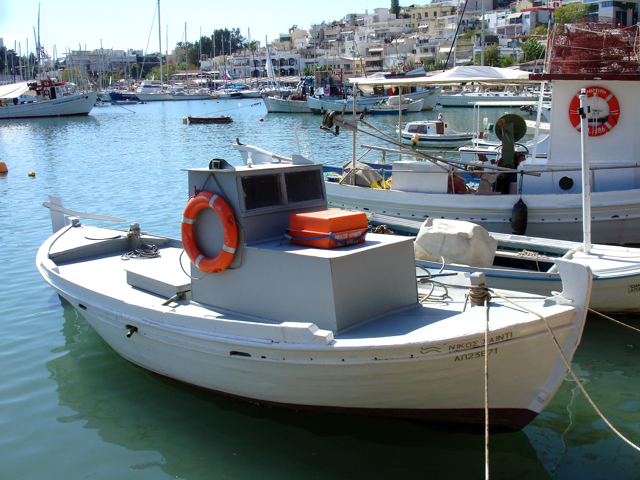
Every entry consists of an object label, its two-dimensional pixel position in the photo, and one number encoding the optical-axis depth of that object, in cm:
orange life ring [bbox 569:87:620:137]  1074
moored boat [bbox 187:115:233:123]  4956
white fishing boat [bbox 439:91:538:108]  5588
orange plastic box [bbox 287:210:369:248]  549
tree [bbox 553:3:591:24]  6157
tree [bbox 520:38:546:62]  6990
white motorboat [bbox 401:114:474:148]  2733
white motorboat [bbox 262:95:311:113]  6053
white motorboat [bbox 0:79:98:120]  6003
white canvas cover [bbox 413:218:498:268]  802
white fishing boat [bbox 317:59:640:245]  1046
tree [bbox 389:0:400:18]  15012
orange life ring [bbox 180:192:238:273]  574
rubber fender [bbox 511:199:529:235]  1074
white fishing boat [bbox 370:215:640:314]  777
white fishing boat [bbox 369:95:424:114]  5275
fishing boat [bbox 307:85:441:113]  5541
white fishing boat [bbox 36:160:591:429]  488
